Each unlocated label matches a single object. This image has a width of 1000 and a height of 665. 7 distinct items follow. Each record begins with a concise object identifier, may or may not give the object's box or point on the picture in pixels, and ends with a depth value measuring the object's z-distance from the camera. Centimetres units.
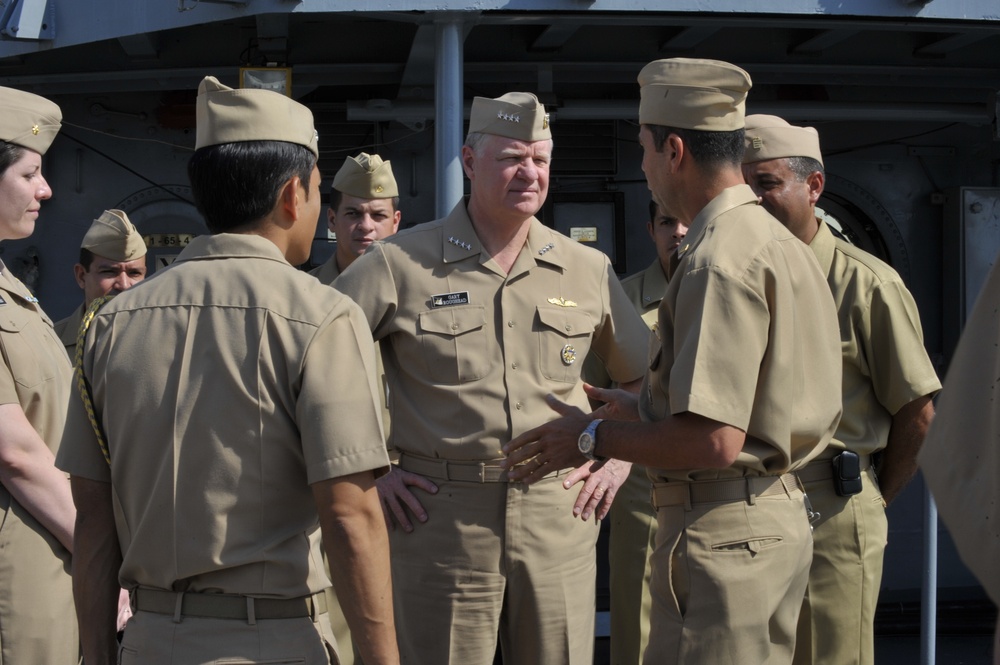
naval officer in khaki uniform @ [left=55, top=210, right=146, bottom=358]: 495
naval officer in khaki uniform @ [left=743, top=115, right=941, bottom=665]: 350
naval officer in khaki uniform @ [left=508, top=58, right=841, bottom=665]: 245
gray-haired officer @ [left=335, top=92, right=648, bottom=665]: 329
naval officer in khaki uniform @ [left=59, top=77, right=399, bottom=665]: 202
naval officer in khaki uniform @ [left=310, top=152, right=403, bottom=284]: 479
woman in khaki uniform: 263
